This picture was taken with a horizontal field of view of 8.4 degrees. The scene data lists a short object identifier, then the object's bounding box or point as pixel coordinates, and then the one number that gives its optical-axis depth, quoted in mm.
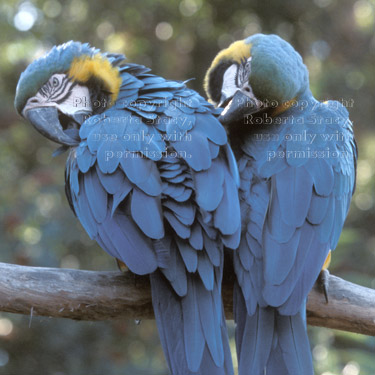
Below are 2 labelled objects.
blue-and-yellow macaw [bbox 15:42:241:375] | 2671
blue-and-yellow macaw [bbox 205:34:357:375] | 2688
